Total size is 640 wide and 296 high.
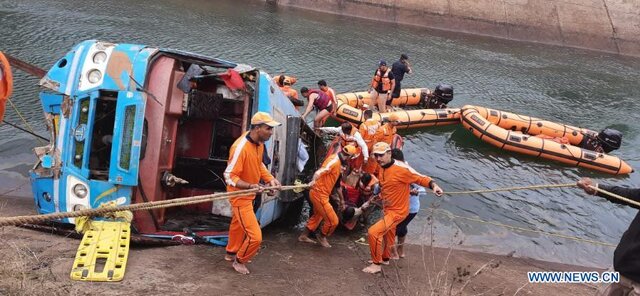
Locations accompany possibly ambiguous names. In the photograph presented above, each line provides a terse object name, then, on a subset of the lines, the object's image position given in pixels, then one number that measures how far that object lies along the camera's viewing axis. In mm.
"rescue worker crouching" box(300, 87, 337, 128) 10719
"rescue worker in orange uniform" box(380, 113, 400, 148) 9211
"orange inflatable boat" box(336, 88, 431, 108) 13352
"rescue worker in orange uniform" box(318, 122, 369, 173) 8078
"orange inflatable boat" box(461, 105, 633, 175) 12164
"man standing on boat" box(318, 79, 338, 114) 11008
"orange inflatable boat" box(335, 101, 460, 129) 12312
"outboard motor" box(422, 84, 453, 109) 14023
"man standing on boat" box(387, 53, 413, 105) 13148
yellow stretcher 4621
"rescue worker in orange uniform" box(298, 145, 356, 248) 6340
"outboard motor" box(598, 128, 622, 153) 12641
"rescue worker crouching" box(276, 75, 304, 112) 10289
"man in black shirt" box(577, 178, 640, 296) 4168
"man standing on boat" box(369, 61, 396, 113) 12547
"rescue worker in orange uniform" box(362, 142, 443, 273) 5762
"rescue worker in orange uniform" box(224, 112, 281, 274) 5188
